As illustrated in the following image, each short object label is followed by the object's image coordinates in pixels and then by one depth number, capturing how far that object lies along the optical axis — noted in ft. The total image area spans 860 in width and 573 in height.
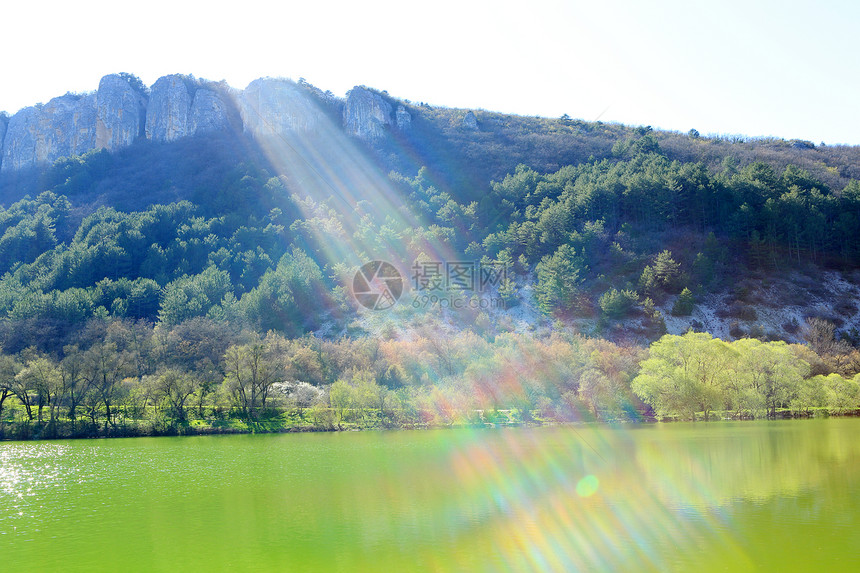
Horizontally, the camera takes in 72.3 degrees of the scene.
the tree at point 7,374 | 166.71
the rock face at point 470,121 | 480.23
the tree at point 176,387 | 175.52
